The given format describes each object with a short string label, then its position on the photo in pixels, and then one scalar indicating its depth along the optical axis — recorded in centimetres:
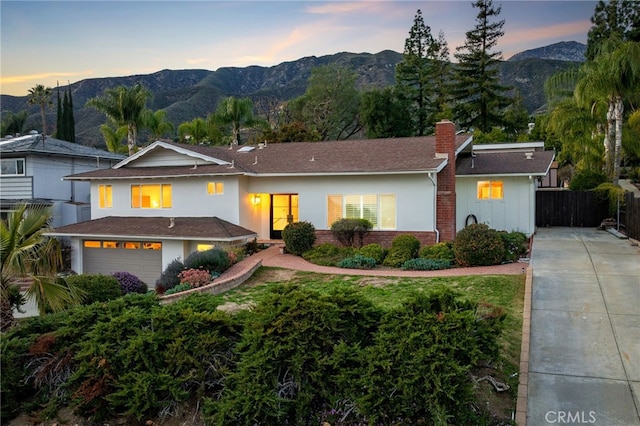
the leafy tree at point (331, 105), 4706
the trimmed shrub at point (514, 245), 1562
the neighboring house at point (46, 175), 2462
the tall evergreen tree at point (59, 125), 4509
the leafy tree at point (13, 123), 6037
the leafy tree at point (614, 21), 3591
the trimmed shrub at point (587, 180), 2411
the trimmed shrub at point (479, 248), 1470
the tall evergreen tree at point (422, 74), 4581
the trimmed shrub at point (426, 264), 1493
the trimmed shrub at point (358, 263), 1576
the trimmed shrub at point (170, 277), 1470
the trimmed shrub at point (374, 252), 1632
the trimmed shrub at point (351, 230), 1780
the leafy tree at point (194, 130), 3819
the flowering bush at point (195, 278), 1382
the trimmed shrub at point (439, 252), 1559
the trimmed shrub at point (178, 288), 1326
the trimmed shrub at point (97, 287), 1143
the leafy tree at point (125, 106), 3391
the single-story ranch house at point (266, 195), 1800
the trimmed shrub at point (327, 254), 1642
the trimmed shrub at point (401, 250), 1582
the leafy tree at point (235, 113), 3791
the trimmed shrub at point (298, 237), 1759
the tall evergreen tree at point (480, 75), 4425
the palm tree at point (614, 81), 2141
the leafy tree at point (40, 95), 5852
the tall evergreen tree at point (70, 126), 4572
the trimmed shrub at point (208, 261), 1519
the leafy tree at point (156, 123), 3566
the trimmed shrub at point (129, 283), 1397
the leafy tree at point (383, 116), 4131
